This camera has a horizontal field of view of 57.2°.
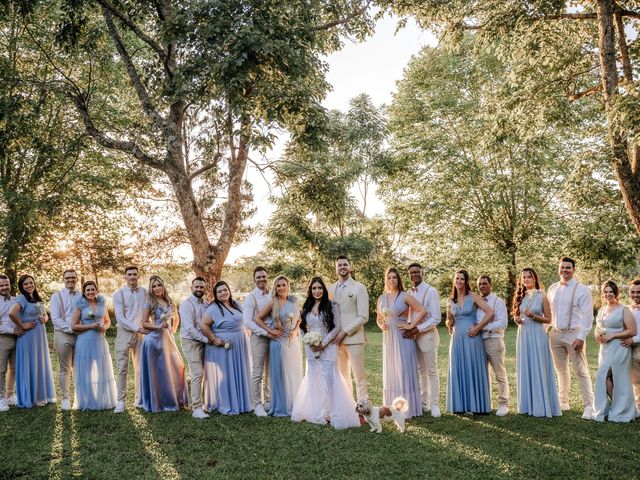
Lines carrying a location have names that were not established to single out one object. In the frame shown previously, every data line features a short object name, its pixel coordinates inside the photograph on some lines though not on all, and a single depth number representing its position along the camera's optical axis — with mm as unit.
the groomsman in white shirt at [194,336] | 8102
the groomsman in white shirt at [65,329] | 8742
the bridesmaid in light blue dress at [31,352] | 8922
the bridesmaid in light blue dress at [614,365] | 7379
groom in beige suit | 7777
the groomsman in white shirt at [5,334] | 8797
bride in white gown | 7301
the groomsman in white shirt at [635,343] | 7531
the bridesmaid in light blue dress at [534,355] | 7613
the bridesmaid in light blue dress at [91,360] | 8609
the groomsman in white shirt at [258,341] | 8188
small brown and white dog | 6875
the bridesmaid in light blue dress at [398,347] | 7727
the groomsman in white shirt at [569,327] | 7762
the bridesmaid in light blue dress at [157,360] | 8406
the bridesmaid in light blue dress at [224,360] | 8227
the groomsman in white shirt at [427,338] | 7813
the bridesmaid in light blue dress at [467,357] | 7789
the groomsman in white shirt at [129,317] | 8586
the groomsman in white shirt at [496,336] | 7859
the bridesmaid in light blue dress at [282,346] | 8086
